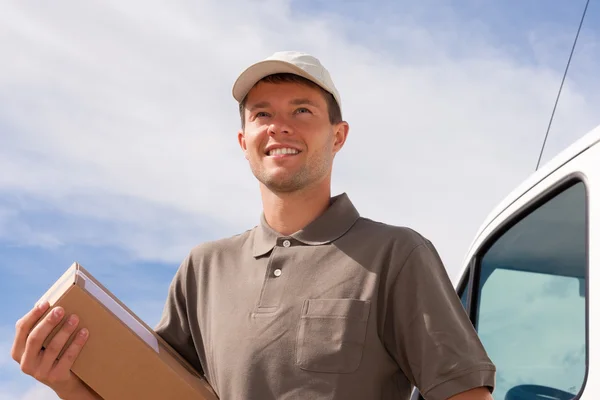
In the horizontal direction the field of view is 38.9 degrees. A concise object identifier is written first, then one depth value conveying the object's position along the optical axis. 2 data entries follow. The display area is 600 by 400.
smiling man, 2.16
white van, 2.25
